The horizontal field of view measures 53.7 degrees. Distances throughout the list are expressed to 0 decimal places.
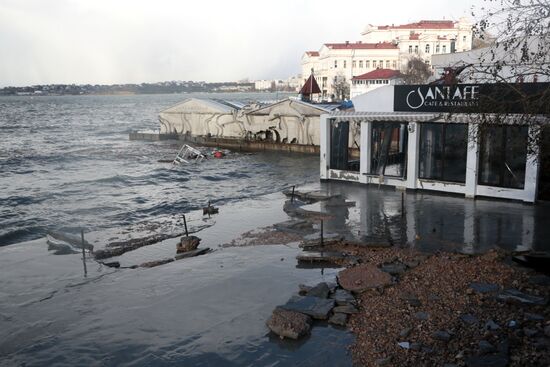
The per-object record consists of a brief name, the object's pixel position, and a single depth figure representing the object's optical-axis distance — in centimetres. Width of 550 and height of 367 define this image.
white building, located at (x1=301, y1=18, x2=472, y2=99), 10781
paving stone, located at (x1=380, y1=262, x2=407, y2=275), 1172
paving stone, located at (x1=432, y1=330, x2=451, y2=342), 855
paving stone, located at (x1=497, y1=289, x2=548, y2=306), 961
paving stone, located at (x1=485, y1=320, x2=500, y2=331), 876
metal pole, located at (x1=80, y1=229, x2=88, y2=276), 1404
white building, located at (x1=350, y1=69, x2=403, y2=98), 6912
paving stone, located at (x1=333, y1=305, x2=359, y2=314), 995
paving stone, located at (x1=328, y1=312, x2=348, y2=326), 961
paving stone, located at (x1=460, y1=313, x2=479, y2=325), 903
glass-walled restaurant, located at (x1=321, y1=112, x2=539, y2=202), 1780
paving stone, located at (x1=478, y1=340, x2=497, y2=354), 804
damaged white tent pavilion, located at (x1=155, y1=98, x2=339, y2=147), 4585
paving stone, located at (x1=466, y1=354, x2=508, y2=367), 766
